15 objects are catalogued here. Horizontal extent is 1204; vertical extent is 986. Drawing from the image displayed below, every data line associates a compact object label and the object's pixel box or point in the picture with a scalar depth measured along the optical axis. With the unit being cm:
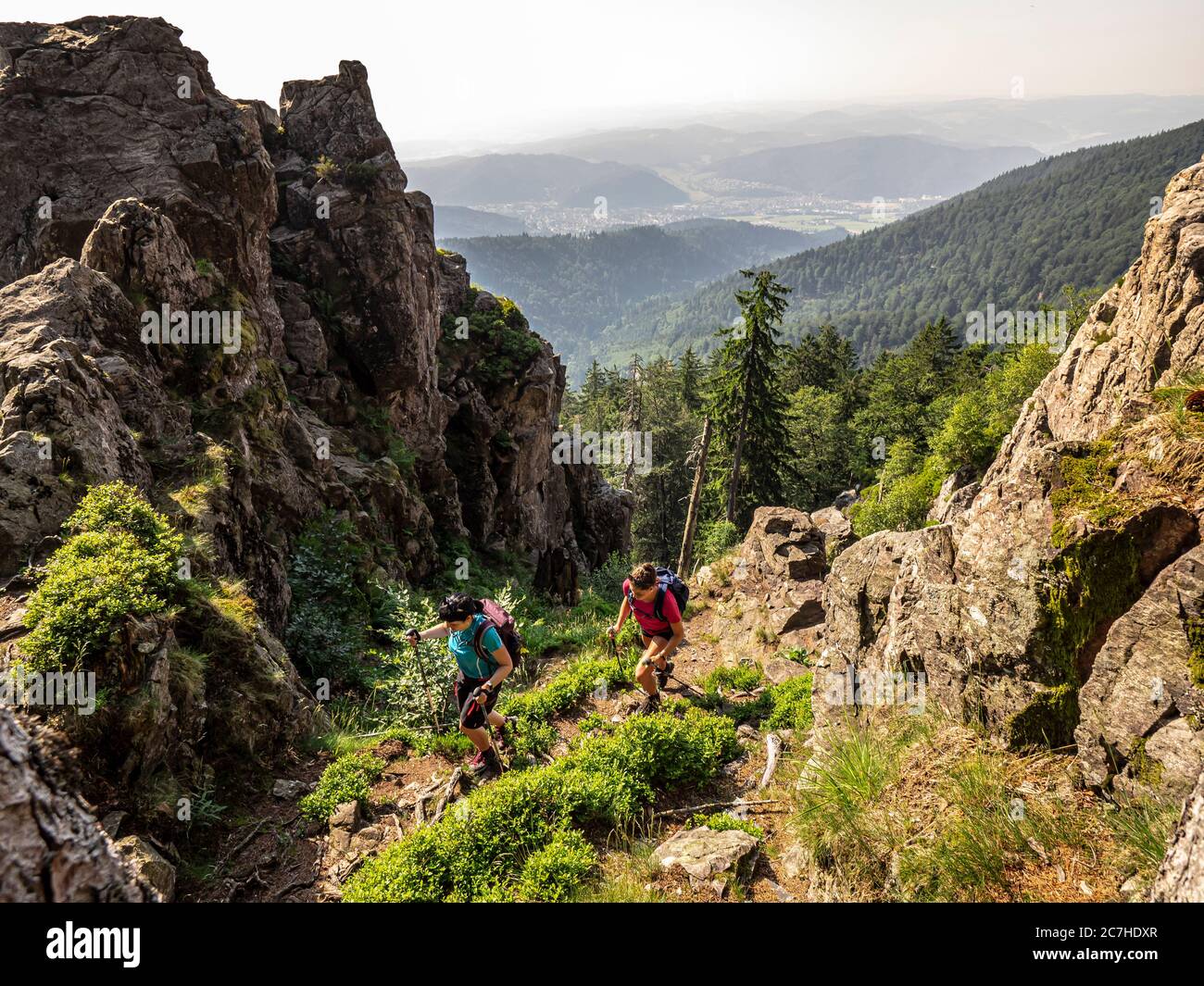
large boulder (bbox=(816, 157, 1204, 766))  475
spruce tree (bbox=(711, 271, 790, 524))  2780
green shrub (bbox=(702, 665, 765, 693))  995
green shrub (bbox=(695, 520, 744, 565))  2939
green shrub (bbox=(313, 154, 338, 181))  2122
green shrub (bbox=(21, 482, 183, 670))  520
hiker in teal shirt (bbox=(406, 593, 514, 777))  669
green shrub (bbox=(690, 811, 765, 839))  546
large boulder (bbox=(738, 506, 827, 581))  1463
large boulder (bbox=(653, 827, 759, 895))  480
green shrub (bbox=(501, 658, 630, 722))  859
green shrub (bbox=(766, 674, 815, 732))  801
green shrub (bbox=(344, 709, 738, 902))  486
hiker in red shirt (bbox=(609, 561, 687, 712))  809
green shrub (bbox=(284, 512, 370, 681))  1098
